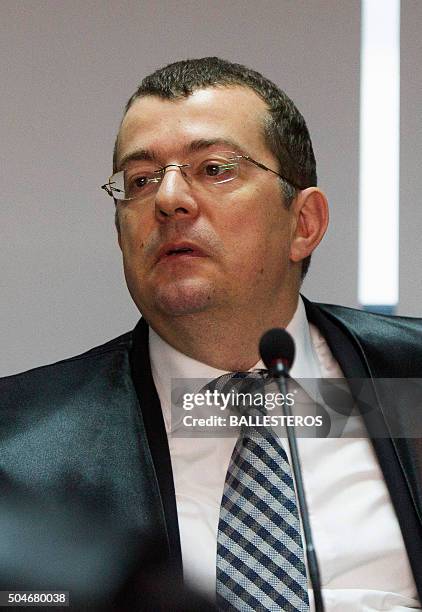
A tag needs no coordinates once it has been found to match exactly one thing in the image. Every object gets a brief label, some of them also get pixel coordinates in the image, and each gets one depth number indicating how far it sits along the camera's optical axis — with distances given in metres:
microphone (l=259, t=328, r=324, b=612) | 2.58
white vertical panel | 2.87
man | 2.74
